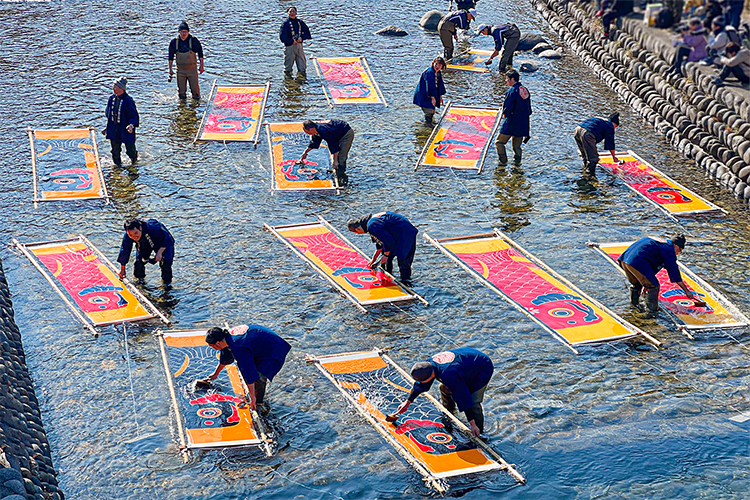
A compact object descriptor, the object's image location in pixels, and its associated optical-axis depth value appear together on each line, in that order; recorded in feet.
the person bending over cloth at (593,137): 65.77
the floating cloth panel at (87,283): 46.91
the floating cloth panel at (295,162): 64.49
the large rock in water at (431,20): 107.14
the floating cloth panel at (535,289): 46.52
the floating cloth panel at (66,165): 61.67
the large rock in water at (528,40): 100.68
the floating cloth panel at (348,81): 81.51
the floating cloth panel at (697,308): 47.25
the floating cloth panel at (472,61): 92.48
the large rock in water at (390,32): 103.91
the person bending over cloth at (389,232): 49.85
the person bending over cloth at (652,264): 46.78
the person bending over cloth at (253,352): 38.37
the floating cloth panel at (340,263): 49.98
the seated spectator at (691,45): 78.12
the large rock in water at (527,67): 92.25
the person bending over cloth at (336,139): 63.46
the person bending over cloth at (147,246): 48.62
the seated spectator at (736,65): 72.28
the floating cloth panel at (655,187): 61.98
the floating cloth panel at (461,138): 68.23
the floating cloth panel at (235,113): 72.49
